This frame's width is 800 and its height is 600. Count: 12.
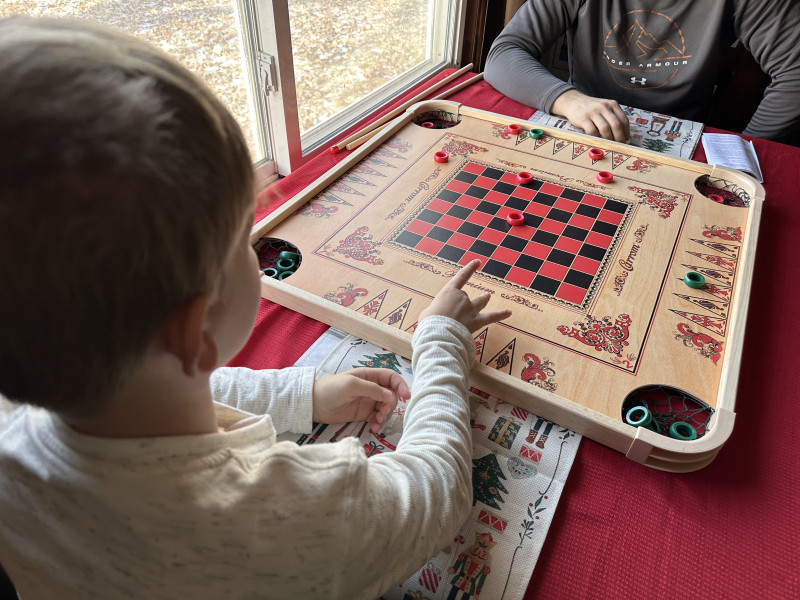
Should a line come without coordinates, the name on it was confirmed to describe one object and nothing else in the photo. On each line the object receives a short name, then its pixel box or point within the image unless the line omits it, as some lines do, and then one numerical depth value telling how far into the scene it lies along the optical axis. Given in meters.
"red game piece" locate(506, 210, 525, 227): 1.06
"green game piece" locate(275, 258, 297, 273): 1.00
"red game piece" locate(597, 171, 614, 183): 1.18
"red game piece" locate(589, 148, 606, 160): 1.25
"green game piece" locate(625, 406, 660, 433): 0.74
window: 1.29
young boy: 0.32
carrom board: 0.78
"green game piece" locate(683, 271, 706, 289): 0.93
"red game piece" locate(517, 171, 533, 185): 1.17
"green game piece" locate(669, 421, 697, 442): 0.74
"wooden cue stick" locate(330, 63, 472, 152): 1.34
